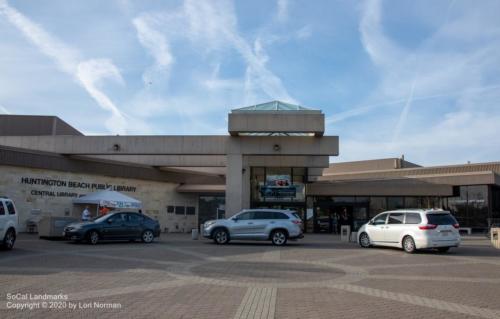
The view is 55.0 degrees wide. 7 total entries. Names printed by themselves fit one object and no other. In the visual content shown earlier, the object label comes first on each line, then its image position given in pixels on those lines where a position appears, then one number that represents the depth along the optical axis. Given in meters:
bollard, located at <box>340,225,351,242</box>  25.06
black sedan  19.97
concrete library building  26.47
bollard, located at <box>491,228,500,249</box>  22.19
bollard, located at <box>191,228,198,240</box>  25.17
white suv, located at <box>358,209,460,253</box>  17.92
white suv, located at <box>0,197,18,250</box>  15.69
